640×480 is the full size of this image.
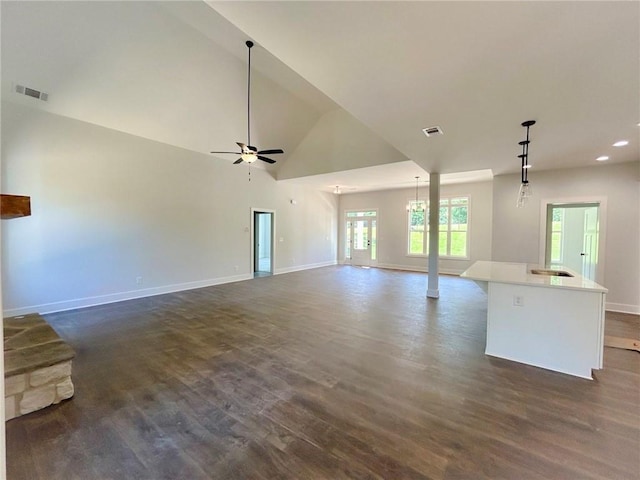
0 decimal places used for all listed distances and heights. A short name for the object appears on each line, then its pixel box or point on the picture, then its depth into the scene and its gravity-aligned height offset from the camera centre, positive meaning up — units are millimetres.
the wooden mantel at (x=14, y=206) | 1530 +100
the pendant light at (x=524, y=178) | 3534 +717
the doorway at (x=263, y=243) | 9039 -481
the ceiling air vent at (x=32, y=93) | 4358 +1931
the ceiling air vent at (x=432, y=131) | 3771 +1257
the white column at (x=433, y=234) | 6234 -53
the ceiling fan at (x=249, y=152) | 4705 +1189
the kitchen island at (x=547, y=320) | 3094 -926
